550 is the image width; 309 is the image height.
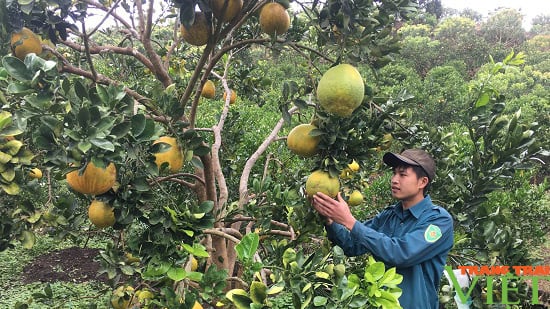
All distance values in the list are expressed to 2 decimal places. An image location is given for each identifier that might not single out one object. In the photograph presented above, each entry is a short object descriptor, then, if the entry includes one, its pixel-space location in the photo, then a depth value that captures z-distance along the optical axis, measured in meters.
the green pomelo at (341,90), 1.31
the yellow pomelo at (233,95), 2.94
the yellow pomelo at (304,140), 1.49
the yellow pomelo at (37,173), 1.75
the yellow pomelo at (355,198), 2.48
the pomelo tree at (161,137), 1.00
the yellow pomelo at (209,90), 2.54
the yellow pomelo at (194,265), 1.66
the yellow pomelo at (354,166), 2.15
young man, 1.50
